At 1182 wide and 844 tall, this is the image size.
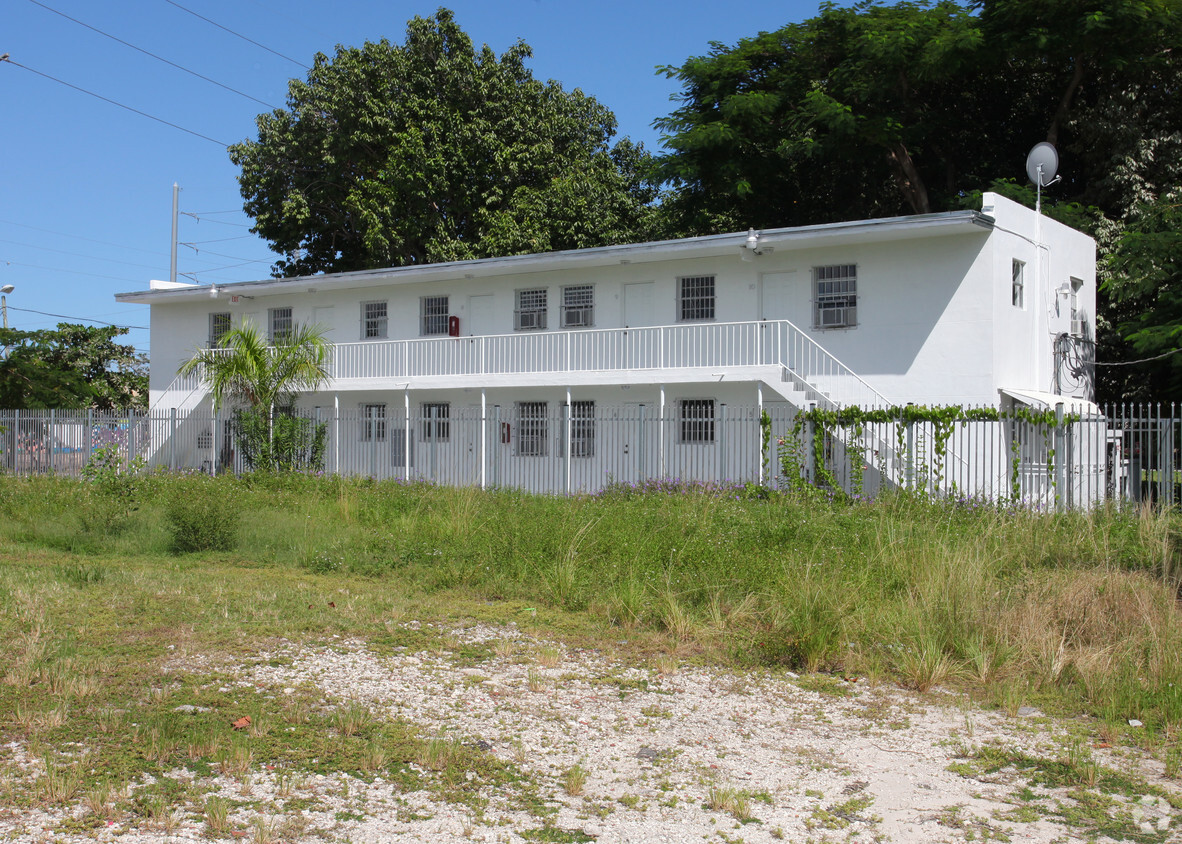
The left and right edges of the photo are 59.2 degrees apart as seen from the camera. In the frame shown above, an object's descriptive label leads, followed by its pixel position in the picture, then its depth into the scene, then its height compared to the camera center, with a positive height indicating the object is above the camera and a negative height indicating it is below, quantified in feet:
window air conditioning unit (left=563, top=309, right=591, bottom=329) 79.15 +9.37
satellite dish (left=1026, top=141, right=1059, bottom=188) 71.26 +19.06
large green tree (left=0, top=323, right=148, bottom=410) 96.17 +7.18
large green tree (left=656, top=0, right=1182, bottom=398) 83.41 +29.88
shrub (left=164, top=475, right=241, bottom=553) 43.96 -3.49
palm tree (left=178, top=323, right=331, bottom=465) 76.54 +5.48
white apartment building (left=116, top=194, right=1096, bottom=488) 63.87 +7.07
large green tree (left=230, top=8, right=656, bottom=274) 114.62 +32.65
